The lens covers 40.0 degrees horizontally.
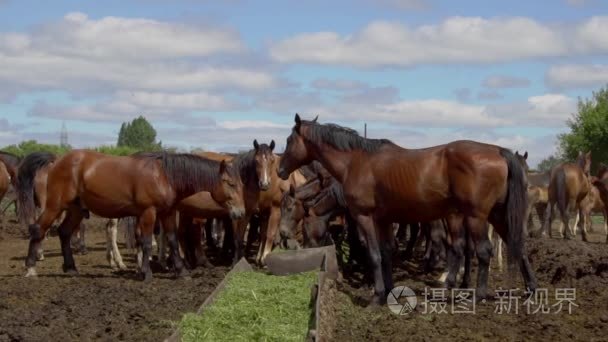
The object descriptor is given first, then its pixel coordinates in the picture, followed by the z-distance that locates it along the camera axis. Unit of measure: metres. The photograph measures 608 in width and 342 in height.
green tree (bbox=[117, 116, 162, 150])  111.12
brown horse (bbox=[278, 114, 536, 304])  10.23
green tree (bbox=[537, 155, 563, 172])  118.94
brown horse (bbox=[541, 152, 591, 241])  23.03
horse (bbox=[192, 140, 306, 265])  13.97
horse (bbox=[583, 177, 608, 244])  23.36
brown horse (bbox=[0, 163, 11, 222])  18.98
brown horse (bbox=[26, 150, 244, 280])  13.10
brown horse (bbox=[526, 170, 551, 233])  23.75
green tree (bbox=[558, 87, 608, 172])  54.56
